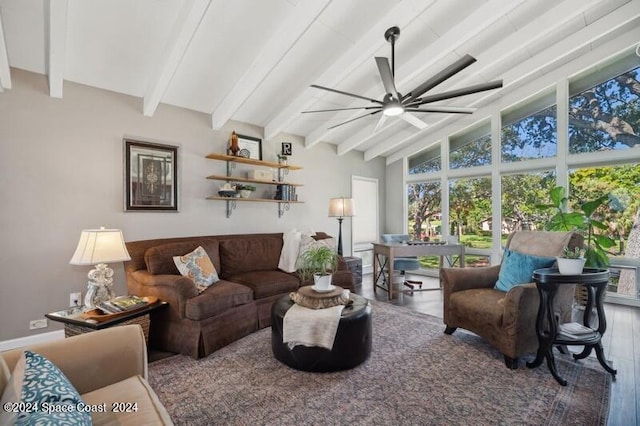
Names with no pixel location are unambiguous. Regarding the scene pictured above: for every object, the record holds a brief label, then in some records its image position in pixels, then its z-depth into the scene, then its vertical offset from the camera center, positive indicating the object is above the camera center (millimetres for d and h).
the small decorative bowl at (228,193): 4007 +282
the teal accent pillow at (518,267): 2596 -474
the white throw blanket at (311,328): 2232 -842
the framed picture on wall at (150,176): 3369 +441
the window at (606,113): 3920 +1357
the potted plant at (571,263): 2236 -360
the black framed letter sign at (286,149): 4656 +999
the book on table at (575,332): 2256 -883
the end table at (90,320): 2227 -794
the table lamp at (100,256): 2477 -346
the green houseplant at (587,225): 3598 -135
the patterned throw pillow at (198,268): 2955 -534
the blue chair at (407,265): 4832 -806
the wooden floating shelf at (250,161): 3953 +739
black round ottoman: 2268 -1016
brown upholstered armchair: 2340 -747
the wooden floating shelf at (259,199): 3946 +207
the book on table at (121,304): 2392 -731
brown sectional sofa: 2607 -740
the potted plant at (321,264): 2547 -426
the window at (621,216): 3951 -26
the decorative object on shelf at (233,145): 4074 +922
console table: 4414 -555
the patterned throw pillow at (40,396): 805 -533
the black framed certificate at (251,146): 4305 +988
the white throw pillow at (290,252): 3957 -496
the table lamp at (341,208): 4855 +98
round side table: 2182 -755
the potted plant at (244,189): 4156 +343
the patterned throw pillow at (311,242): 3990 -381
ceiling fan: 2550 +1105
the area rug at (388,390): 1811 -1198
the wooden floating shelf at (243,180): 3952 +473
